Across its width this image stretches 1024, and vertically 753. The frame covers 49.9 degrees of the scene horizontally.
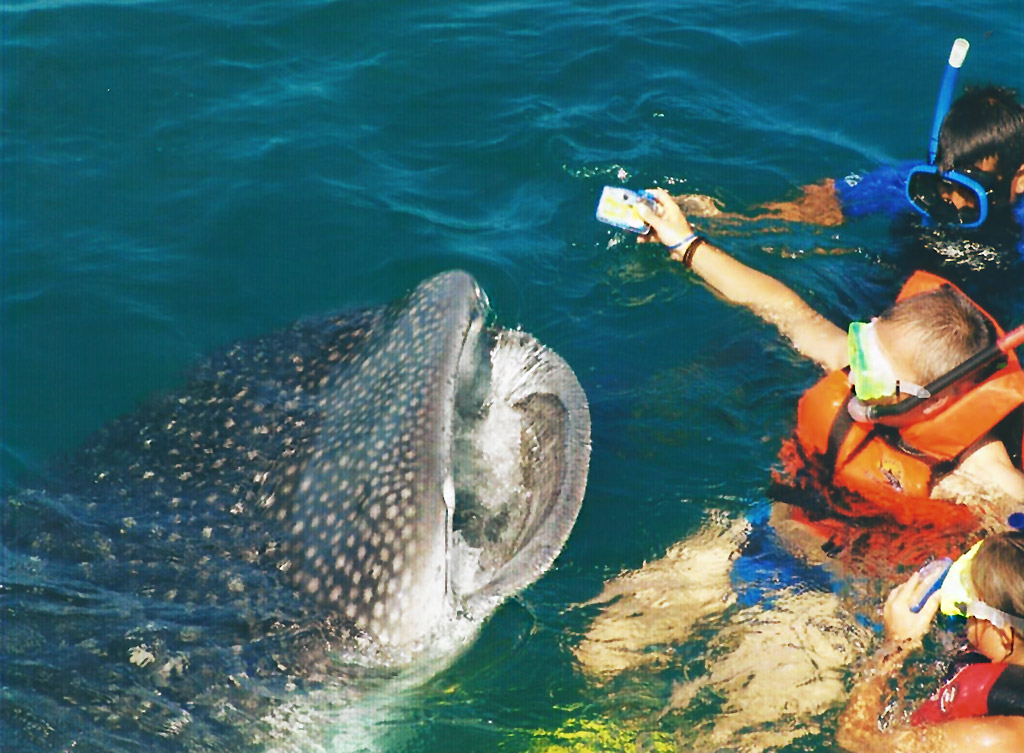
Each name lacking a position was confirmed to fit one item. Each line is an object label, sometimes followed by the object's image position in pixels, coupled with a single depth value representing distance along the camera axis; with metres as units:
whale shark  4.54
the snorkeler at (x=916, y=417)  5.32
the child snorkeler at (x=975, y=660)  4.52
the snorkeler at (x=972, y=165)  6.96
